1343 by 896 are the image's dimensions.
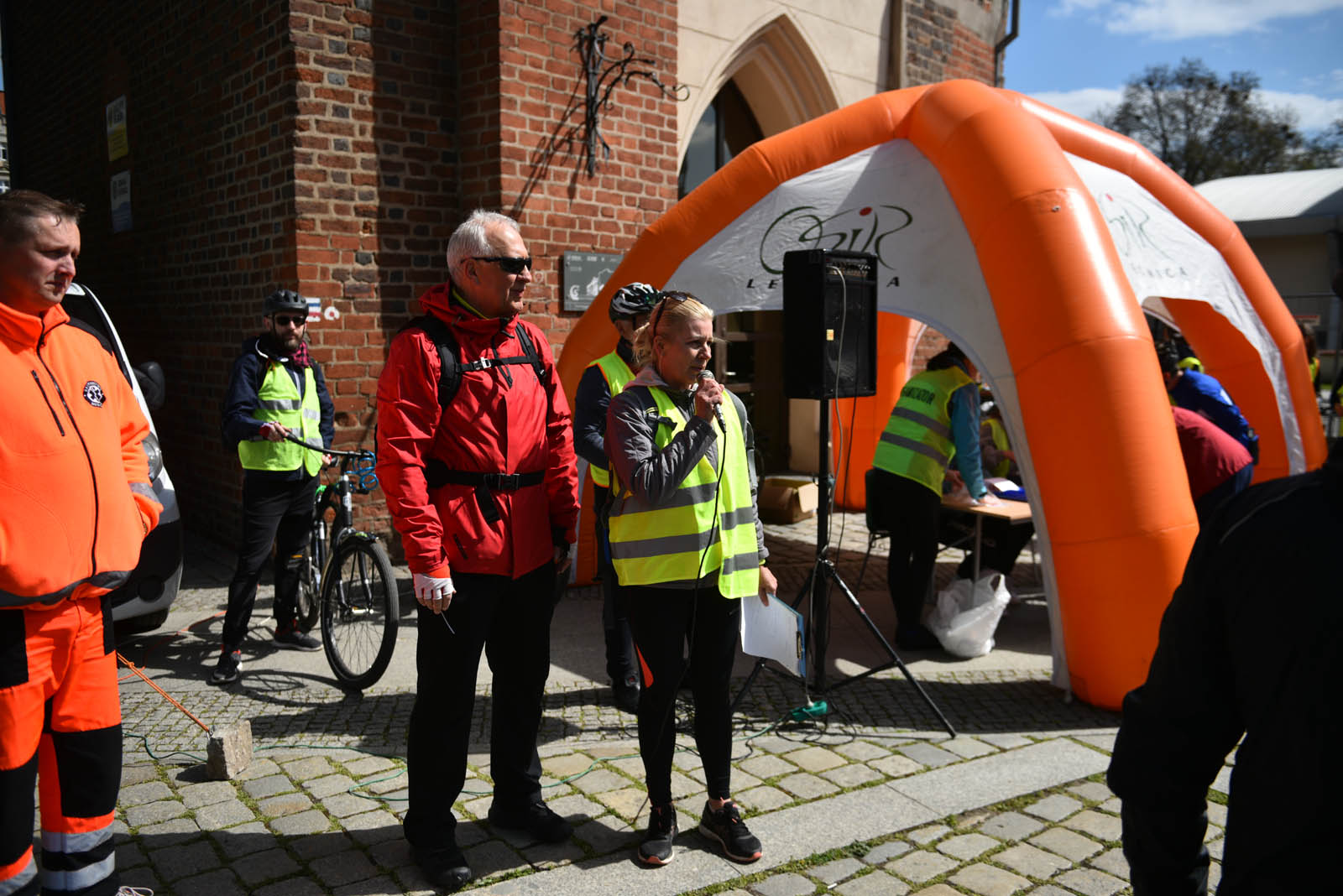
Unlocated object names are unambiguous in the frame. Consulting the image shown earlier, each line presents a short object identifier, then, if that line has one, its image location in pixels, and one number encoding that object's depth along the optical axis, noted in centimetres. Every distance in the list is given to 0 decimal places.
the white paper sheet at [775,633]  334
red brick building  675
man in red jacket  294
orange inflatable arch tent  450
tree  3894
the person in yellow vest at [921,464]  556
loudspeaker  446
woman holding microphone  310
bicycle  481
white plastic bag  550
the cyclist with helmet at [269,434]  494
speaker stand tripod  459
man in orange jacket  241
